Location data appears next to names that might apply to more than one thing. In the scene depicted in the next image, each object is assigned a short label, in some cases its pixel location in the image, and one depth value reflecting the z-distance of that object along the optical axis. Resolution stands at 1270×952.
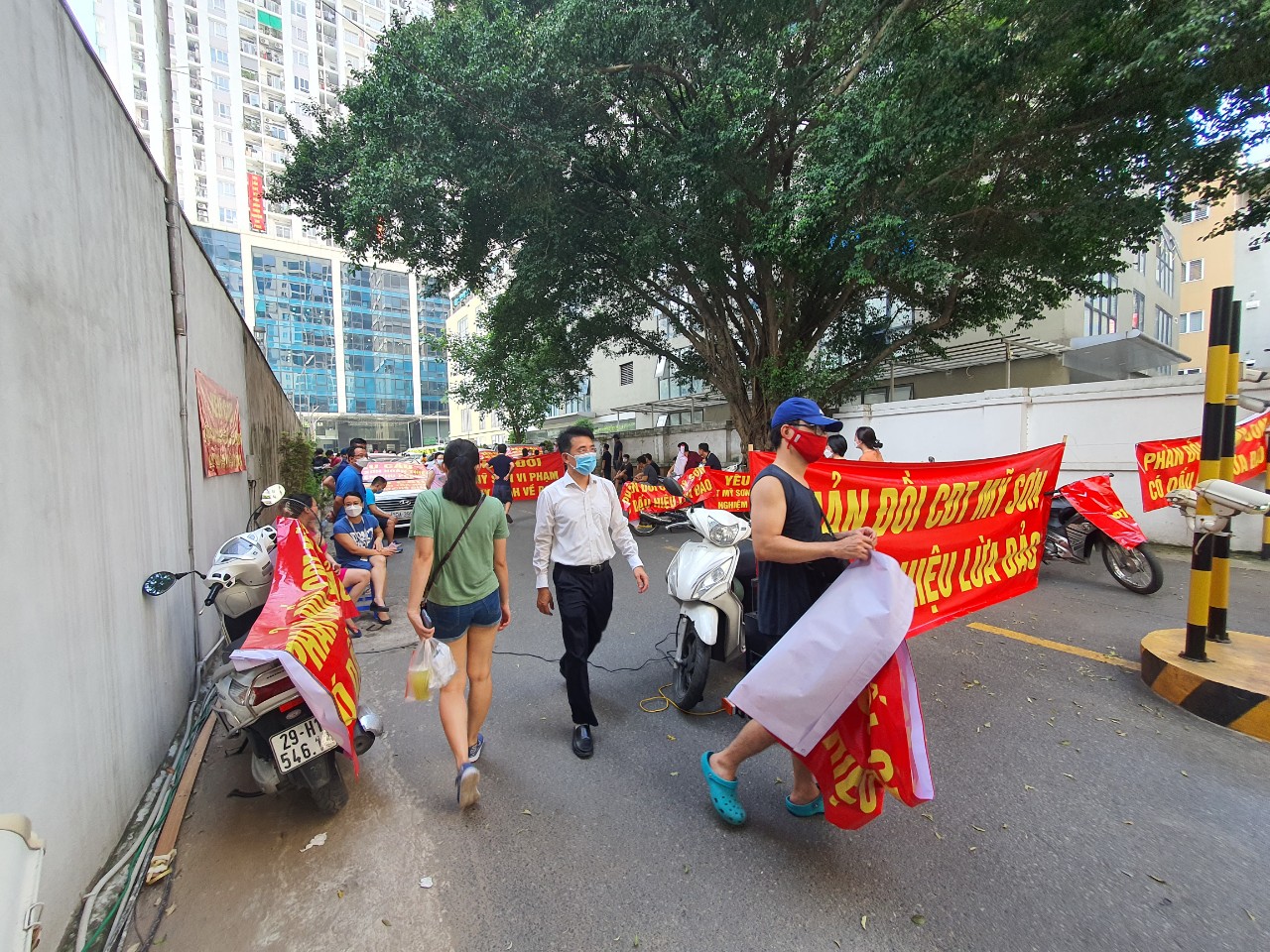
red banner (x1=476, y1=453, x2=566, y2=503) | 13.74
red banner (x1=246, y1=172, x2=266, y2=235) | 50.57
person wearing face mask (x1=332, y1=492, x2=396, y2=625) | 5.83
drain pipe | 4.15
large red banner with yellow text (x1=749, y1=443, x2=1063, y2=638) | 3.67
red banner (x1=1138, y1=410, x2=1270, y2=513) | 6.34
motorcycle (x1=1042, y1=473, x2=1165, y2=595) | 5.70
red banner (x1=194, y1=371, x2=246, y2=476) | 4.89
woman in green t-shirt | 2.76
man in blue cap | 2.43
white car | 11.45
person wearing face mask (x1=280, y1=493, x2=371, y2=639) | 4.46
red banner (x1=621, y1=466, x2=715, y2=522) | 10.83
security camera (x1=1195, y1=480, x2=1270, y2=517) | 3.24
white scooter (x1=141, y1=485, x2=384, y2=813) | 2.50
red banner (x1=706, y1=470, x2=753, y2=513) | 10.45
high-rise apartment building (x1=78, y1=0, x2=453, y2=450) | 52.06
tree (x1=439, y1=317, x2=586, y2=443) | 18.61
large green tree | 7.55
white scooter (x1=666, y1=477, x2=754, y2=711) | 3.59
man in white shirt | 3.27
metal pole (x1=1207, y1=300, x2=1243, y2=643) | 3.40
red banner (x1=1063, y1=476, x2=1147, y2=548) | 5.68
